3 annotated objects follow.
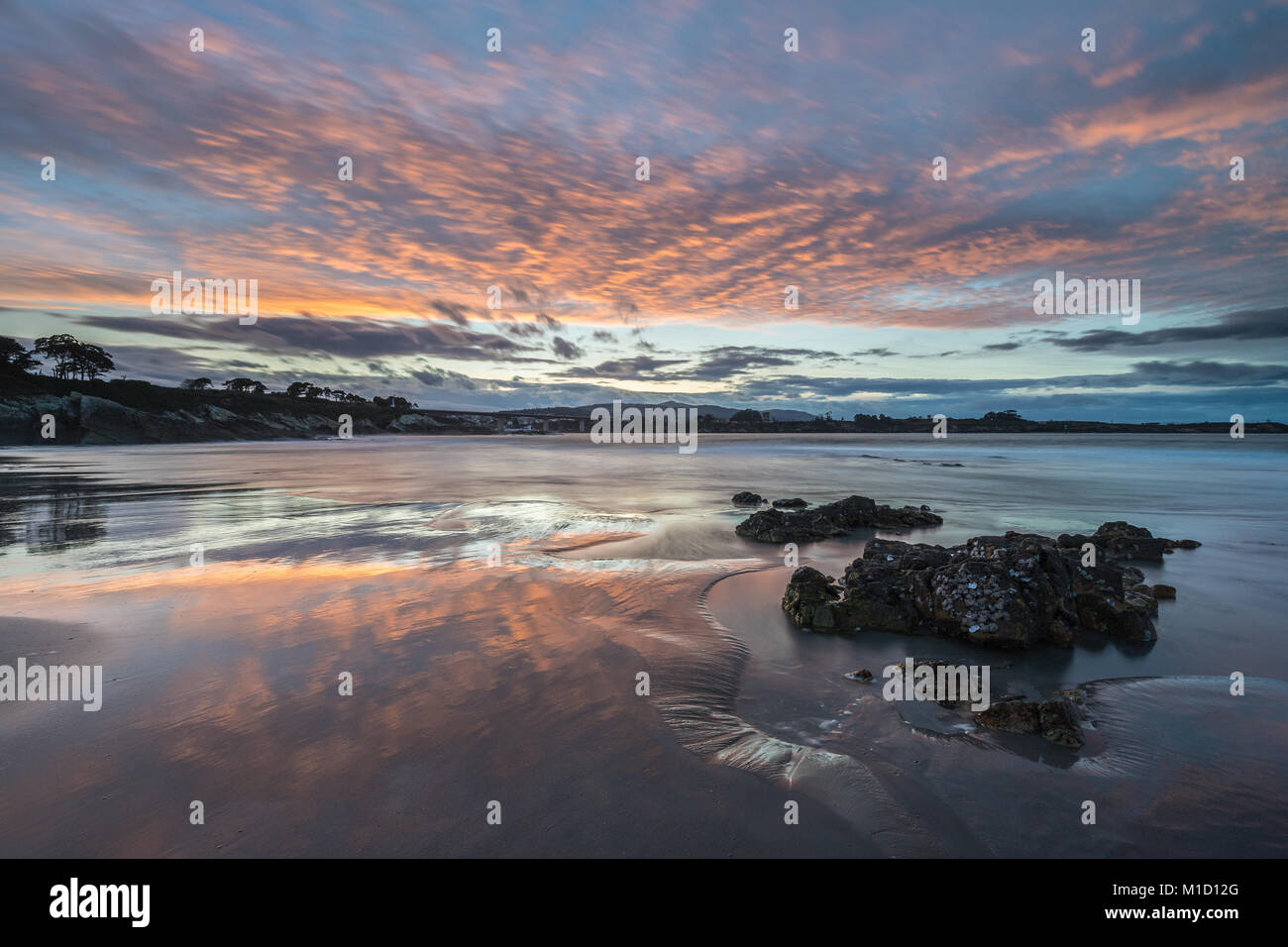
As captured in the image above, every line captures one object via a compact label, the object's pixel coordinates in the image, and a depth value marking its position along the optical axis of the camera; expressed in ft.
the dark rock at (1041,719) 13.10
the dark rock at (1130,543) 33.68
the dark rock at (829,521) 39.32
